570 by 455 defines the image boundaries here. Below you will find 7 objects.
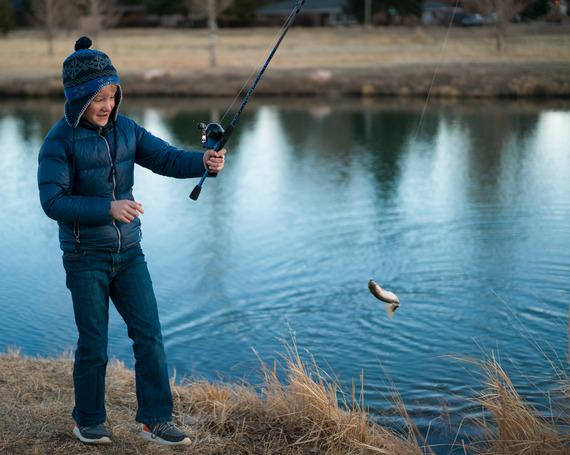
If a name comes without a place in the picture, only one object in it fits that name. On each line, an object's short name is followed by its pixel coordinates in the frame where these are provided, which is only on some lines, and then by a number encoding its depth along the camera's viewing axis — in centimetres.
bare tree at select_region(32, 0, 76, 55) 3597
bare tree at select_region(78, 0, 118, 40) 3584
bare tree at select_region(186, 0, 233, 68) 2945
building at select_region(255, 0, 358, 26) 5312
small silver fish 378
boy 306
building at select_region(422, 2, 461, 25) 5007
